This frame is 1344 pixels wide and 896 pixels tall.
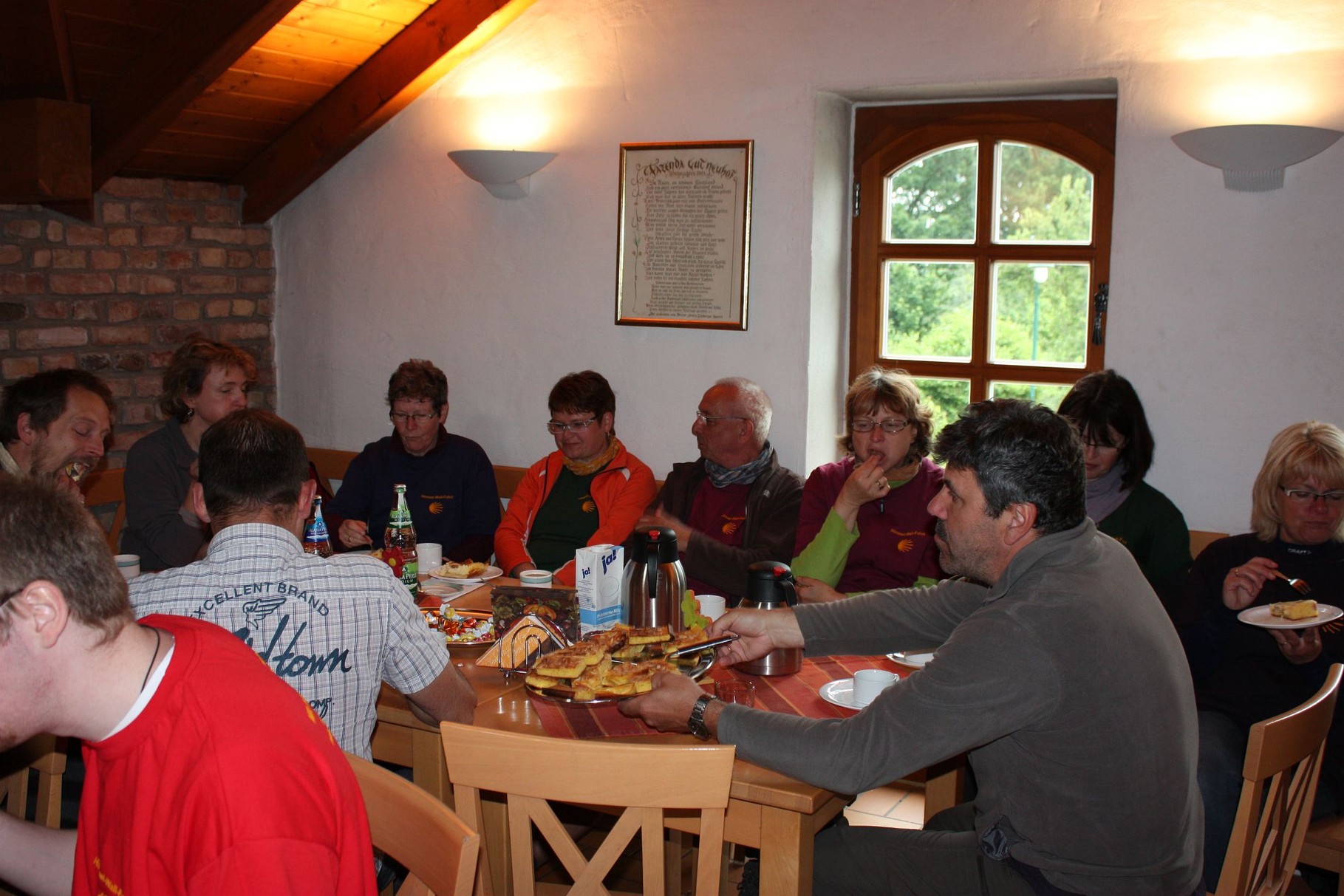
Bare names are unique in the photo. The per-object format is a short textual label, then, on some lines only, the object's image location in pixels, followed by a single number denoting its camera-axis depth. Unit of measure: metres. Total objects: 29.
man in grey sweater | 1.68
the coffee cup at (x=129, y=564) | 2.66
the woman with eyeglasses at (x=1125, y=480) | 3.04
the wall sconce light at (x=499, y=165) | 4.09
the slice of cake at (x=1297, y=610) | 2.40
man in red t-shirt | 1.07
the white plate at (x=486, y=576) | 2.91
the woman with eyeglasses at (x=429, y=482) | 3.85
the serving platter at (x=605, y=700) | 2.07
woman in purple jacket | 3.09
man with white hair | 3.30
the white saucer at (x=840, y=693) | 2.05
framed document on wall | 3.89
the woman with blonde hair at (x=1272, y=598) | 2.53
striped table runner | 1.95
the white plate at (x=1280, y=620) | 2.36
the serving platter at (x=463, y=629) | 2.41
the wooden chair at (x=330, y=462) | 4.77
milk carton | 2.43
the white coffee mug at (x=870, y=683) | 2.04
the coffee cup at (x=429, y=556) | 3.02
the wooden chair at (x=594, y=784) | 1.52
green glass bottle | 2.67
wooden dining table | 1.76
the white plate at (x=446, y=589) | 2.80
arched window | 3.58
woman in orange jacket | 3.63
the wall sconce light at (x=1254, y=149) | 3.01
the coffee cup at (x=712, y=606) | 2.50
